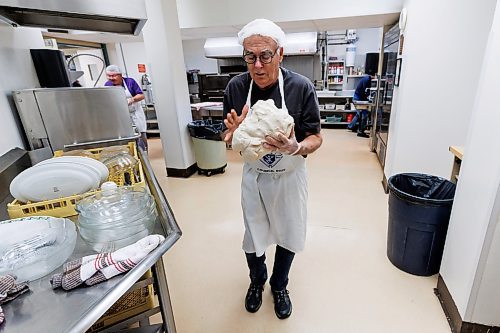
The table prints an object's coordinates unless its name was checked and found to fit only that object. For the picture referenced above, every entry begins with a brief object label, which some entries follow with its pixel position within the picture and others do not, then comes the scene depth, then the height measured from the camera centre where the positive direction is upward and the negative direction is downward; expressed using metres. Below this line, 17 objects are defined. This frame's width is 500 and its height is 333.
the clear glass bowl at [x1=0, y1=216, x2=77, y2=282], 0.73 -0.43
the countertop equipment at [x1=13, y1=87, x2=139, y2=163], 1.71 -0.20
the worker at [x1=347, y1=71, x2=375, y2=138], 5.29 -0.58
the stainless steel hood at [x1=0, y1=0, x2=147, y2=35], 1.17 +0.35
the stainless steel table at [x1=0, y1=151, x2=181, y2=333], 0.59 -0.48
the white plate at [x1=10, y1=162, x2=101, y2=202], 1.03 -0.34
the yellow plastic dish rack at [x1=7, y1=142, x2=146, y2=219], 0.96 -0.40
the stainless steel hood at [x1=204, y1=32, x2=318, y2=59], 5.83 +0.62
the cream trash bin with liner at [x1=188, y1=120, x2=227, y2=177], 3.58 -0.87
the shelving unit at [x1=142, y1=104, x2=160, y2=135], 6.26 -0.73
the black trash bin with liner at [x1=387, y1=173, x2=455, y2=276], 1.66 -0.93
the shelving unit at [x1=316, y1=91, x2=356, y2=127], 6.36 -0.84
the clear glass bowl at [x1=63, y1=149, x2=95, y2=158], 1.61 -0.38
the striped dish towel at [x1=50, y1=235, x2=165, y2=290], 0.69 -0.44
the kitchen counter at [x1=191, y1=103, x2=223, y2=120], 5.01 -0.56
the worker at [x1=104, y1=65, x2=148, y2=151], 3.69 -0.13
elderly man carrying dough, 1.16 -0.35
